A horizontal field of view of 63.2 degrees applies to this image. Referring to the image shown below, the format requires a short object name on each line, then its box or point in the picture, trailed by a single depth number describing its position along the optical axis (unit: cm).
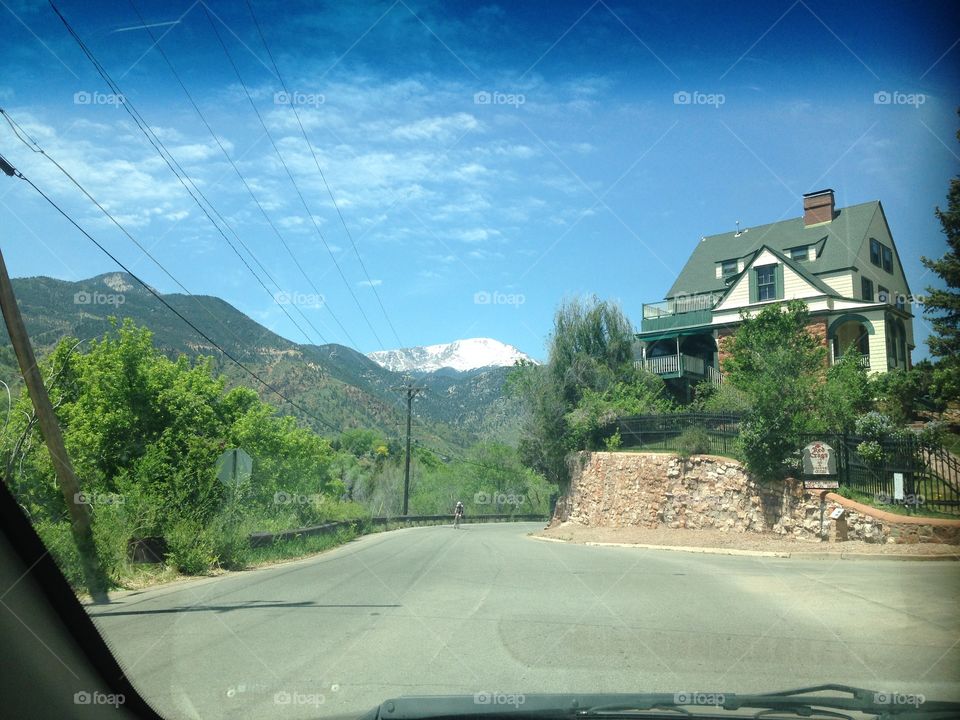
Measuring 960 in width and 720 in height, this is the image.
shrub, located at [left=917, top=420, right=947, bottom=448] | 1761
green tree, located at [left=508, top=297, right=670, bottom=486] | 3544
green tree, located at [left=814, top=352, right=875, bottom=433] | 2465
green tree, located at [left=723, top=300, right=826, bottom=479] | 2384
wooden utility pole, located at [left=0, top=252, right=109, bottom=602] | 841
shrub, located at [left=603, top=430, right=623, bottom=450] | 3278
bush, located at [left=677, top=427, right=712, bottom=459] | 2808
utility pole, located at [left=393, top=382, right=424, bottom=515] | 5314
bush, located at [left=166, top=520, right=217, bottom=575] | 1507
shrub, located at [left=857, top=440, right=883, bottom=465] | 2073
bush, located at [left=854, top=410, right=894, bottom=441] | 2162
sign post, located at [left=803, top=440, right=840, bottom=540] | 2205
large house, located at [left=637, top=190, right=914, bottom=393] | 3309
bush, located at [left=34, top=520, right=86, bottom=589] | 774
